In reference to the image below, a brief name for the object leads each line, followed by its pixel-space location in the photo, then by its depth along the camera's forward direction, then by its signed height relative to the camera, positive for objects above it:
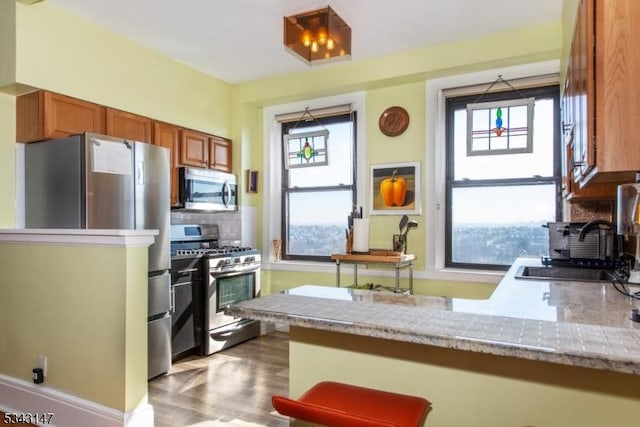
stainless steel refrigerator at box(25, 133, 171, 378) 2.73 +0.13
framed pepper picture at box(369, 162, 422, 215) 3.76 +0.22
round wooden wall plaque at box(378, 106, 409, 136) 3.80 +0.86
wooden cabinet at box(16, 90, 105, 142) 2.81 +0.68
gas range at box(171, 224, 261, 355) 3.57 -0.62
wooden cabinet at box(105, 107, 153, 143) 3.21 +0.71
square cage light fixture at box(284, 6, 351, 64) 2.64 +1.16
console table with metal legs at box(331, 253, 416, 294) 3.31 -0.39
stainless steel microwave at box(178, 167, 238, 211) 3.76 +0.22
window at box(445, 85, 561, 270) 3.37 +0.18
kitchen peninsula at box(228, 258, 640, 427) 0.91 -0.39
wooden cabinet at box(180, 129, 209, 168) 3.87 +0.62
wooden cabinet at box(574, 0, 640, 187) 1.13 +0.35
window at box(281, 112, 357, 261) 4.22 +0.22
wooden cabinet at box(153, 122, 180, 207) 3.65 +0.63
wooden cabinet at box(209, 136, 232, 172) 4.22 +0.62
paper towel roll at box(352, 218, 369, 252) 3.61 -0.20
